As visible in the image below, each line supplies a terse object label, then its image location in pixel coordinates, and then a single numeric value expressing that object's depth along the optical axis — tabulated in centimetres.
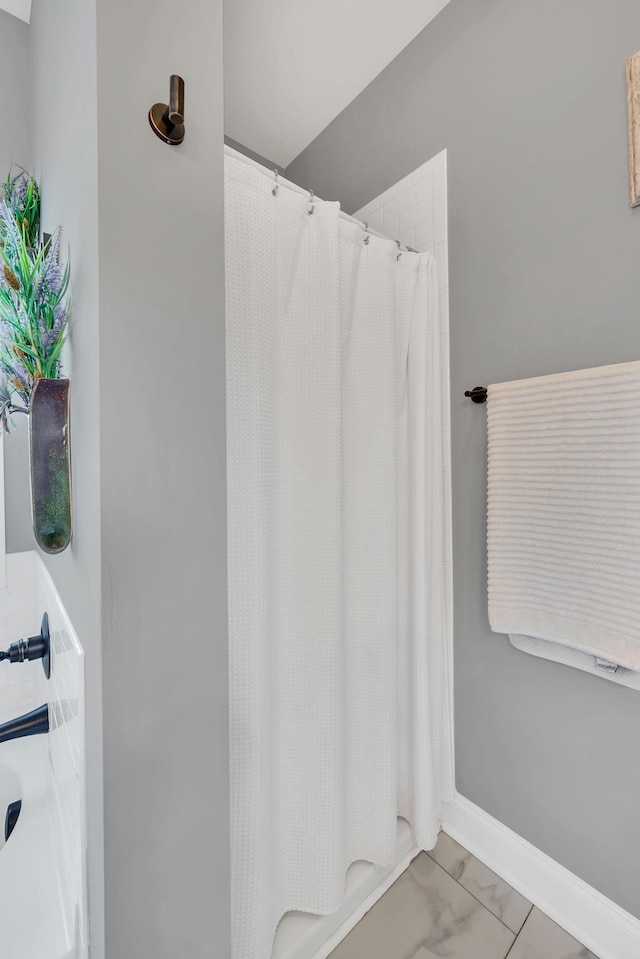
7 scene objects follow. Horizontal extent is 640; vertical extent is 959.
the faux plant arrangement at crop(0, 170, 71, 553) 58
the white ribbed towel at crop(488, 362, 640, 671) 91
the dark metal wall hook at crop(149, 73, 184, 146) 50
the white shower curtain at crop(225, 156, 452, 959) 83
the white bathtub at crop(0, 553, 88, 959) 60
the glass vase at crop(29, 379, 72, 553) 60
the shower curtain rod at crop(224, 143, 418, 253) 82
